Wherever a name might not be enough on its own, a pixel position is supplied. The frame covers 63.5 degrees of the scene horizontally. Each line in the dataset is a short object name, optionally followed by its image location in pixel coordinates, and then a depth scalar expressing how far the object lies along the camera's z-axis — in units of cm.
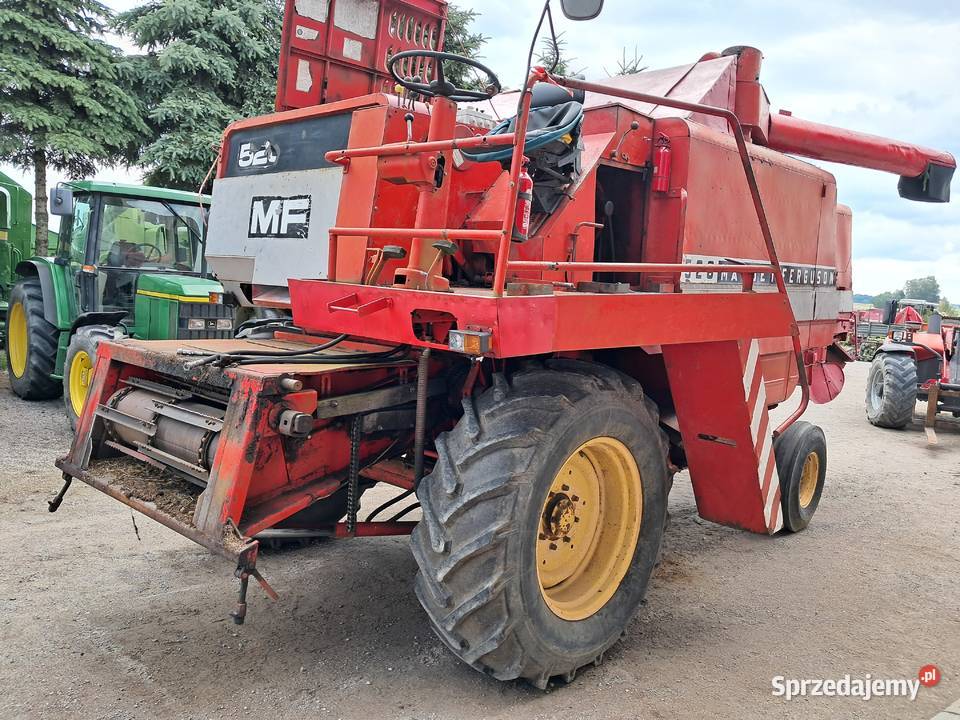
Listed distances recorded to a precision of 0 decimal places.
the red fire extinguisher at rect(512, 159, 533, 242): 314
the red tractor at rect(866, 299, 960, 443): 959
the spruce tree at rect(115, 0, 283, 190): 1358
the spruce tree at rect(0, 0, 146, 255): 1324
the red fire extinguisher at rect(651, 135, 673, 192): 420
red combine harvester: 286
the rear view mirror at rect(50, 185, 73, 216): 771
